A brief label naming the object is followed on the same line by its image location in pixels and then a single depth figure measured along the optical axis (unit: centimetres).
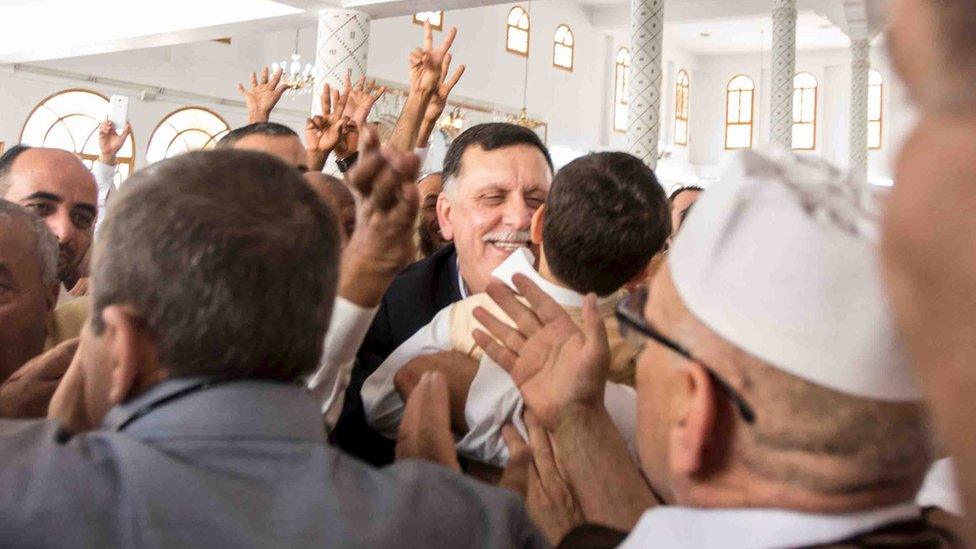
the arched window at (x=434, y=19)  1840
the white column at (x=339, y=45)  1029
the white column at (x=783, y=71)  1438
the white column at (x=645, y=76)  1092
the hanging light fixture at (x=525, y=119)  1811
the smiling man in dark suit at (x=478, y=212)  253
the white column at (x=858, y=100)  1764
